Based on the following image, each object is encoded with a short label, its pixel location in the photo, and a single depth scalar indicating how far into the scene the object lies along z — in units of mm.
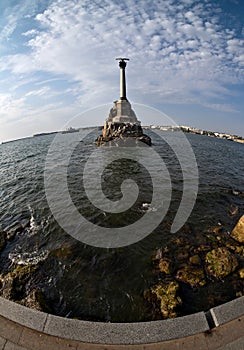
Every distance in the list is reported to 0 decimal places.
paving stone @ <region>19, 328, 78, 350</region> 4723
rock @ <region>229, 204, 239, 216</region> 13390
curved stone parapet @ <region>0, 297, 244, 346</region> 4875
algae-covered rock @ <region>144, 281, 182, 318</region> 6488
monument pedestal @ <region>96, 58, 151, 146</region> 53231
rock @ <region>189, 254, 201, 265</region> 8670
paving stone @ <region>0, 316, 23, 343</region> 4875
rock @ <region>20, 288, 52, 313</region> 6484
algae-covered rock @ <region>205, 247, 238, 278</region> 8031
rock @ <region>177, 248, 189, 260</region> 9045
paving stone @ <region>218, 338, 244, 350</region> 4594
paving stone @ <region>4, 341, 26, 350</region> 4664
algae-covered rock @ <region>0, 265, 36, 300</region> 7262
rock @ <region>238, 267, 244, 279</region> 7960
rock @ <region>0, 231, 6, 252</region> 10045
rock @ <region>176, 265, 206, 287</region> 7723
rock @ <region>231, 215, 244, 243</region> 10016
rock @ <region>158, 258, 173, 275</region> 8273
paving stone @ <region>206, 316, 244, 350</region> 4723
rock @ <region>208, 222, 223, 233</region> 11164
